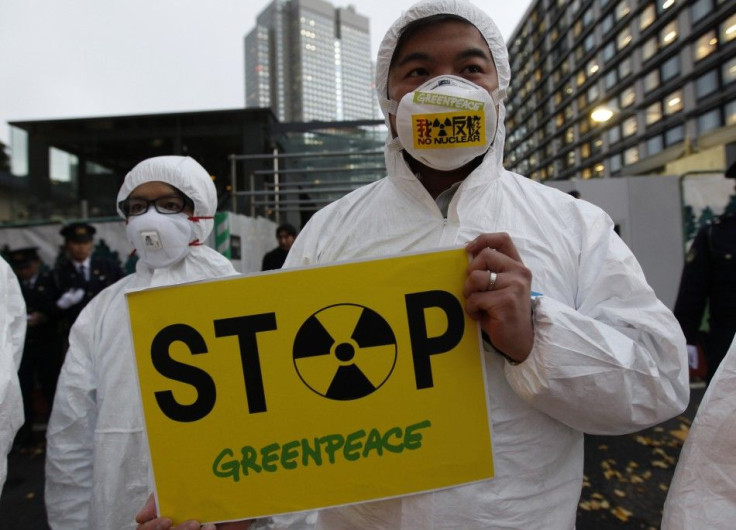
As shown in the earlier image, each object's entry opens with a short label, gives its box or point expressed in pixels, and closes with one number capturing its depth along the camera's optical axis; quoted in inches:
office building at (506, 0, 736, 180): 1515.7
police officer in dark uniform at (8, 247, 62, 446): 205.2
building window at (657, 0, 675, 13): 1750.4
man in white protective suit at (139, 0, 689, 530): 36.3
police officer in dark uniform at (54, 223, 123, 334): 203.8
